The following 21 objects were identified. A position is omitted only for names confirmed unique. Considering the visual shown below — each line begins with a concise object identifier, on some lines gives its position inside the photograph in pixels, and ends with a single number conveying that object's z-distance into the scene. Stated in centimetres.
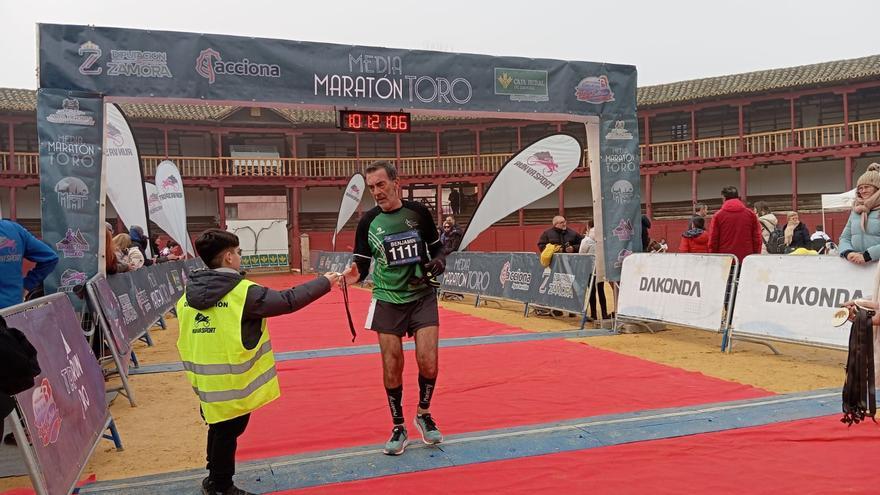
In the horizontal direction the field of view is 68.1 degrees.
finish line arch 685
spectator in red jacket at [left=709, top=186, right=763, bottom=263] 853
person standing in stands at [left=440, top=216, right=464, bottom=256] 1426
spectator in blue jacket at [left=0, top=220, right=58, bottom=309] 450
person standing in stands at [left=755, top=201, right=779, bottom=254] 1167
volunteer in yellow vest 318
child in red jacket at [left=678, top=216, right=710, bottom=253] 1029
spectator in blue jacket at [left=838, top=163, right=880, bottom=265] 551
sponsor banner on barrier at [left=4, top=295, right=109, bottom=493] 294
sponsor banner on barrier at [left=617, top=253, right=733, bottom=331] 767
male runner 420
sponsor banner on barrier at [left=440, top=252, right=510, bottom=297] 1321
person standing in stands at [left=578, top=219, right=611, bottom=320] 994
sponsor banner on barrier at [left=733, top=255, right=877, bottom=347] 623
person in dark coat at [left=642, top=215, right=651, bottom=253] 1048
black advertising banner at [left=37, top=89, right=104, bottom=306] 676
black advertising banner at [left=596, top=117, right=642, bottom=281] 949
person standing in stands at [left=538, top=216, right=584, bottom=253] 1128
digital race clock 827
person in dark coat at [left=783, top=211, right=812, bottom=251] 1219
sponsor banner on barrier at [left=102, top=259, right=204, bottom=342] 811
